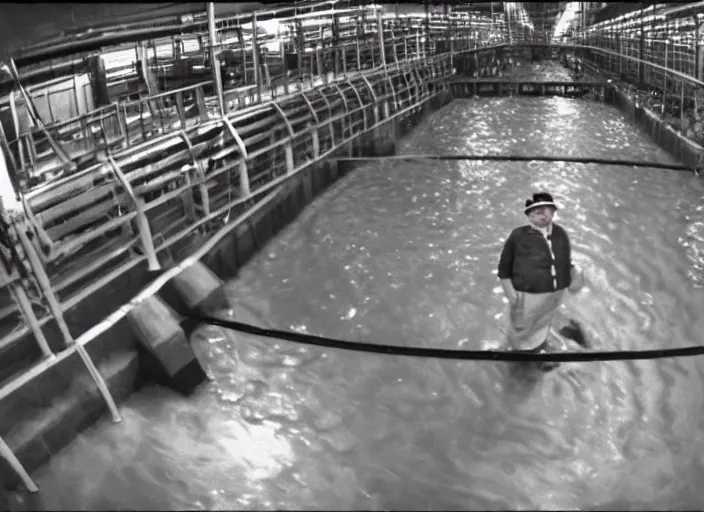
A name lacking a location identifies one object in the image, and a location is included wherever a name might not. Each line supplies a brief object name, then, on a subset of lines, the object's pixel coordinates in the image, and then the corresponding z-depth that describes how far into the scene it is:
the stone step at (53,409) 3.56
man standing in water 4.38
